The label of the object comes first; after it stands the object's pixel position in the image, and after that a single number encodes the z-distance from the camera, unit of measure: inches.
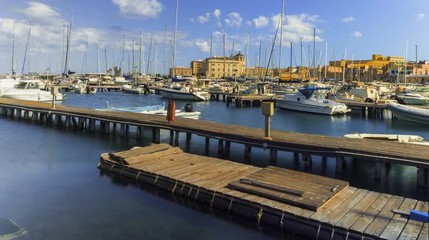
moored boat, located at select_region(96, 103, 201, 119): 1162.0
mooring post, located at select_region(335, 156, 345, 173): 621.2
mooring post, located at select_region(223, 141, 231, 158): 782.5
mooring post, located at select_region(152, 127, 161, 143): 888.3
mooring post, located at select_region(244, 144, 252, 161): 744.1
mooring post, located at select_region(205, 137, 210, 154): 843.9
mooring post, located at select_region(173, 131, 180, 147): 866.1
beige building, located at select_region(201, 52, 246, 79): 6766.7
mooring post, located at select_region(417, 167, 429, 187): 551.6
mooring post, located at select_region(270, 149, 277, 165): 691.4
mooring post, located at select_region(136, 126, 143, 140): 955.2
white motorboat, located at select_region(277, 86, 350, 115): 1727.4
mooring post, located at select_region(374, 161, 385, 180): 591.8
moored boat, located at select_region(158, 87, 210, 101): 2512.3
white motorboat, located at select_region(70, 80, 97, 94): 3102.9
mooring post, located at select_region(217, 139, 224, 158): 789.2
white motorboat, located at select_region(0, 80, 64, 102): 1822.1
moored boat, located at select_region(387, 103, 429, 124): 1433.3
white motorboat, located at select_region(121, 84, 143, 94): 3211.1
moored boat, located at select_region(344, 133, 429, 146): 771.4
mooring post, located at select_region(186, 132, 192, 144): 929.2
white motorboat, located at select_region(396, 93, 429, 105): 2068.2
